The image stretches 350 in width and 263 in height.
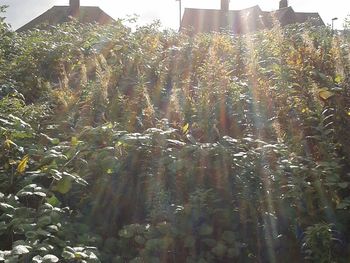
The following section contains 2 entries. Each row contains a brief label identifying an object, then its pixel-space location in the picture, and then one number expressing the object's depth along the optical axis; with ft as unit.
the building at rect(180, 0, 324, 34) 92.40
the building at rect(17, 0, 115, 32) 78.87
